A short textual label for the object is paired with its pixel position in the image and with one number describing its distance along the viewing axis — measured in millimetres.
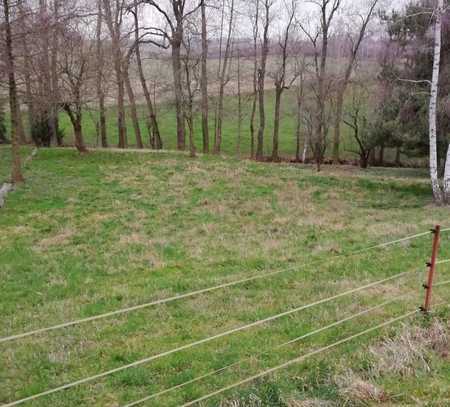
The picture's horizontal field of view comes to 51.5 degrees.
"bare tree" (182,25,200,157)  21648
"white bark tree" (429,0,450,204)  11964
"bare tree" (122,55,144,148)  23469
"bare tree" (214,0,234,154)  29508
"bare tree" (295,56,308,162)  32606
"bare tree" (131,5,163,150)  24406
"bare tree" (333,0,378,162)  28109
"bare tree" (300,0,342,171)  26859
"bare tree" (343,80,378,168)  27575
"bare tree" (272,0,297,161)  30061
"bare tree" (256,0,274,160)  29156
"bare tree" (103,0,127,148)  22152
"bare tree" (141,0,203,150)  22750
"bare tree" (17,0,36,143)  13070
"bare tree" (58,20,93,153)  18188
